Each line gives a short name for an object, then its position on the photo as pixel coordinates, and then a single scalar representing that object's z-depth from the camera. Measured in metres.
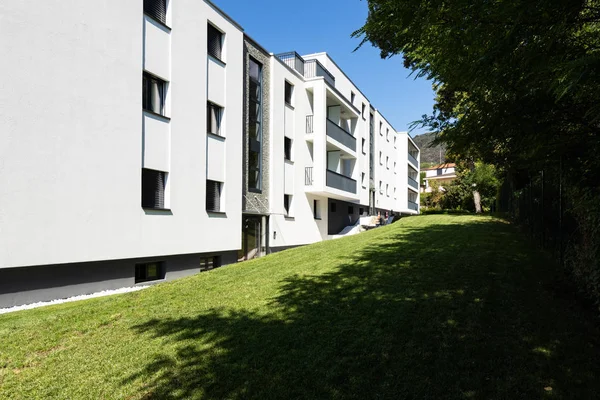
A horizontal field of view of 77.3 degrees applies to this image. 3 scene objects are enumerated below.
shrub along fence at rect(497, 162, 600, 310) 4.70
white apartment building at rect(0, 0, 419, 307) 8.55
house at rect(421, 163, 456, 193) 75.25
